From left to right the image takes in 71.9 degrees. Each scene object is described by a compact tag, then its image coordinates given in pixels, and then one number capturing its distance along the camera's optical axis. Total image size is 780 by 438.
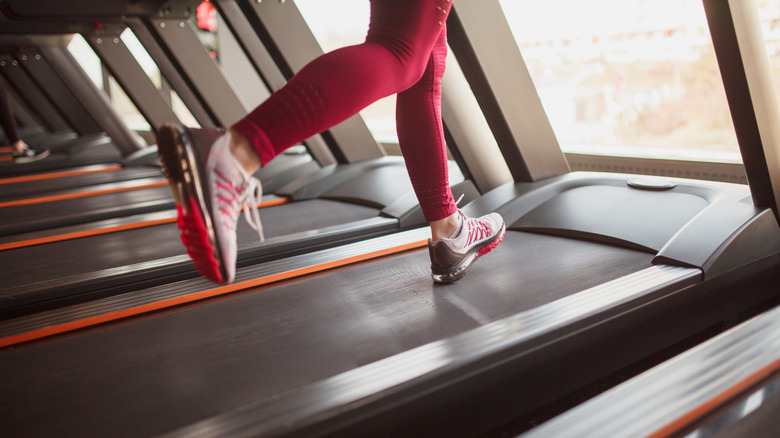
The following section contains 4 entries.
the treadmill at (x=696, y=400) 0.85
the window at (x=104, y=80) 7.04
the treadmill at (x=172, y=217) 1.87
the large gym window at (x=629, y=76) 2.68
